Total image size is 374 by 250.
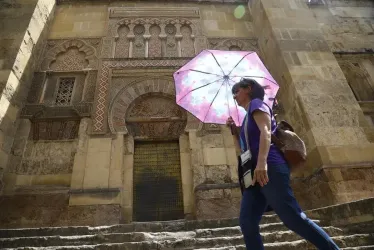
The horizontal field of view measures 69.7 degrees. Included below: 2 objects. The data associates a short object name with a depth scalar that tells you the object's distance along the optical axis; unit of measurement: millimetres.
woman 1529
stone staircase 2775
